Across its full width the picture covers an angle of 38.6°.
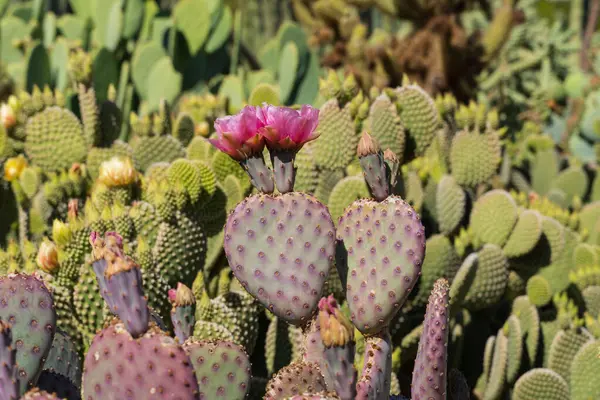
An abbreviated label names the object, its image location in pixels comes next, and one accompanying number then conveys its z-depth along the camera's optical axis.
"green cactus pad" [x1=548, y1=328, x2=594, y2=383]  3.24
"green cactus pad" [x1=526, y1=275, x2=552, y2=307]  3.53
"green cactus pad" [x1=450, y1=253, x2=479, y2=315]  3.04
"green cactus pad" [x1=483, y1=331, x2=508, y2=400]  3.09
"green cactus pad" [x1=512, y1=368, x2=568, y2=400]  3.03
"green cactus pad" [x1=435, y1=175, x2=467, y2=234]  3.51
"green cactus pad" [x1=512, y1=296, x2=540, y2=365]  3.36
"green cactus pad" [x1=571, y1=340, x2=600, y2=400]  3.03
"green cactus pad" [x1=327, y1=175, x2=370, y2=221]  3.08
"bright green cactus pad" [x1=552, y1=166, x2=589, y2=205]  5.09
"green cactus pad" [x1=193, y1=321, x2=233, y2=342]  2.65
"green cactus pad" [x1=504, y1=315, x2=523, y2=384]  3.19
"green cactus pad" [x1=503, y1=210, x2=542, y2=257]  3.54
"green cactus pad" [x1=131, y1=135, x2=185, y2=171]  3.57
